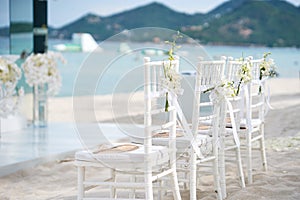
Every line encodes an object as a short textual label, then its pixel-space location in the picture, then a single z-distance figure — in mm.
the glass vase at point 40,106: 7535
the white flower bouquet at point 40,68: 7192
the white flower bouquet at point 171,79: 3614
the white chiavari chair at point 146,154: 3385
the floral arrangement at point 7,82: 6077
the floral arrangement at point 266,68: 5124
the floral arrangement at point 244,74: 4606
